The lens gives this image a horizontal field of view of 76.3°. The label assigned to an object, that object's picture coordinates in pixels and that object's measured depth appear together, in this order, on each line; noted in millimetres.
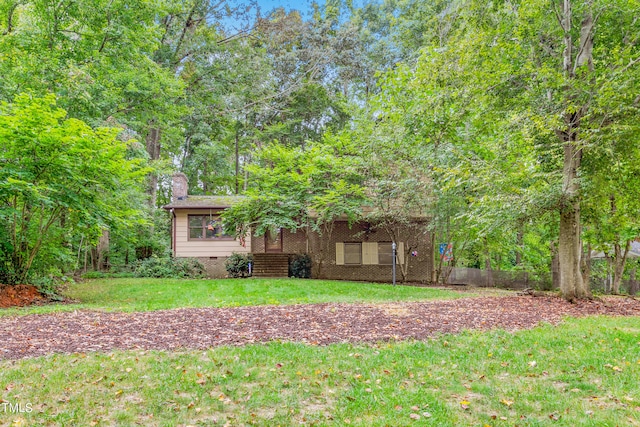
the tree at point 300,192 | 15031
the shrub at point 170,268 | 17219
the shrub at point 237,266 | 17891
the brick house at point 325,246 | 18672
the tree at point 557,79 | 8250
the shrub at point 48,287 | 9828
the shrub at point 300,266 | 17750
